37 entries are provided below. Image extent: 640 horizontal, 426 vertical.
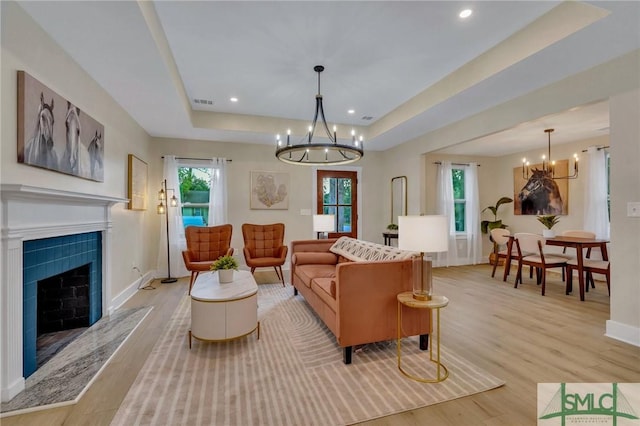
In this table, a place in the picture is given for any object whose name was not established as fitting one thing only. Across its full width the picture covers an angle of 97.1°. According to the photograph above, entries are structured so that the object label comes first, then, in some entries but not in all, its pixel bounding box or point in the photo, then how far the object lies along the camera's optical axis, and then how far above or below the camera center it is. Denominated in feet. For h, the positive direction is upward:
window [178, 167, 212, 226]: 17.17 +1.28
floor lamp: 15.56 +0.55
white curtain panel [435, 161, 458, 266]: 19.39 +0.91
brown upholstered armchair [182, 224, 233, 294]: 14.51 -1.45
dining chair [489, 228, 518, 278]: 16.81 -1.56
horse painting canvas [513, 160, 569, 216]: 17.58 +1.47
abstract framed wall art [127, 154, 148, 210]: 13.11 +1.55
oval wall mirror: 18.67 +1.21
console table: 18.07 -1.45
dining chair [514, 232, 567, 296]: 13.41 -2.12
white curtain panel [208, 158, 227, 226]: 17.02 +1.32
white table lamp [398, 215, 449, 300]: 6.41 -0.45
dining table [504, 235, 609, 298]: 12.21 -1.35
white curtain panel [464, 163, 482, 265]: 20.20 -0.13
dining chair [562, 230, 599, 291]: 14.42 -1.08
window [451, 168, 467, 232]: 20.57 +1.19
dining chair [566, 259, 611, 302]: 11.96 -2.35
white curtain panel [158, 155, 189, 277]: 16.33 -0.85
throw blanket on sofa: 7.98 -1.25
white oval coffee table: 7.53 -2.70
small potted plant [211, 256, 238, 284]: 8.93 -1.70
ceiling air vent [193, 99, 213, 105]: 13.46 +5.47
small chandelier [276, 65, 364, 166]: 9.10 +2.20
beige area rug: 5.35 -3.76
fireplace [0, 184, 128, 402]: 5.71 -0.94
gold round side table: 6.36 -2.08
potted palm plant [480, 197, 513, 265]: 20.13 -0.58
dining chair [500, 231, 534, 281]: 15.43 -2.36
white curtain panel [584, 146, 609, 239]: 15.46 +1.10
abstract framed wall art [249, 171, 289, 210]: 18.21 +1.56
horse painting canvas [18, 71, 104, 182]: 6.35 +2.22
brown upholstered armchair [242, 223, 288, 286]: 14.92 -1.57
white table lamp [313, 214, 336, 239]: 14.35 -0.43
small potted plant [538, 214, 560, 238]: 14.74 -0.54
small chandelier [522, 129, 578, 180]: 16.30 +2.87
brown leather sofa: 6.99 -2.30
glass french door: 19.95 +1.15
